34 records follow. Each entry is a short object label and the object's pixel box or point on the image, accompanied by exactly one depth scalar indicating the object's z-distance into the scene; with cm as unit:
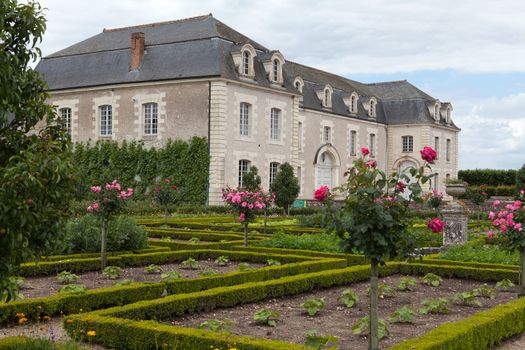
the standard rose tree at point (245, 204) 1248
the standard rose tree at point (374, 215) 495
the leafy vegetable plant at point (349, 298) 754
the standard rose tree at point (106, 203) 989
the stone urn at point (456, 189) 1413
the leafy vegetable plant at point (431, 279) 926
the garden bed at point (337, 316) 613
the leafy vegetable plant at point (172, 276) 847
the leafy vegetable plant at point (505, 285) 891
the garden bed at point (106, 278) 812
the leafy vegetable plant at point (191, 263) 1030
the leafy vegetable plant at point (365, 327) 602
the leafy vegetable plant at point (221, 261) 1075
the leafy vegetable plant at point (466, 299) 763
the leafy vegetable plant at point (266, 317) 645
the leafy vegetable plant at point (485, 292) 817
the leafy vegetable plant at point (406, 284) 862
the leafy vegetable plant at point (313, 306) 701
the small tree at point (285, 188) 2188
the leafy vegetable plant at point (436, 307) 713
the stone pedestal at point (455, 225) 1372
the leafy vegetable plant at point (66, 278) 858
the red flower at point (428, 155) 502
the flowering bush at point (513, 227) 800
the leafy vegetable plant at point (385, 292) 820
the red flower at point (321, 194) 508
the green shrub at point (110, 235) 1112
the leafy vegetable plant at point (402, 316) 659
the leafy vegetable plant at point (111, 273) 913
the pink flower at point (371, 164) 520
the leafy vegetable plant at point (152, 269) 964
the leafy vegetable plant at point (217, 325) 591
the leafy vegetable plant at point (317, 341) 531
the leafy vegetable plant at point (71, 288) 757
